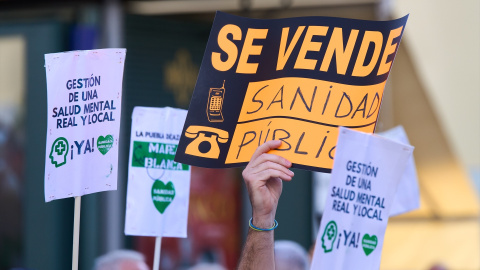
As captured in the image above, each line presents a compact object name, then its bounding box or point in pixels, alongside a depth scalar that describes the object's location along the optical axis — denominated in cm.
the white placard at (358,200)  657
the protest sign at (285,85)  744
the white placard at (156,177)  879
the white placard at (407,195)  1060
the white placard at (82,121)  776
